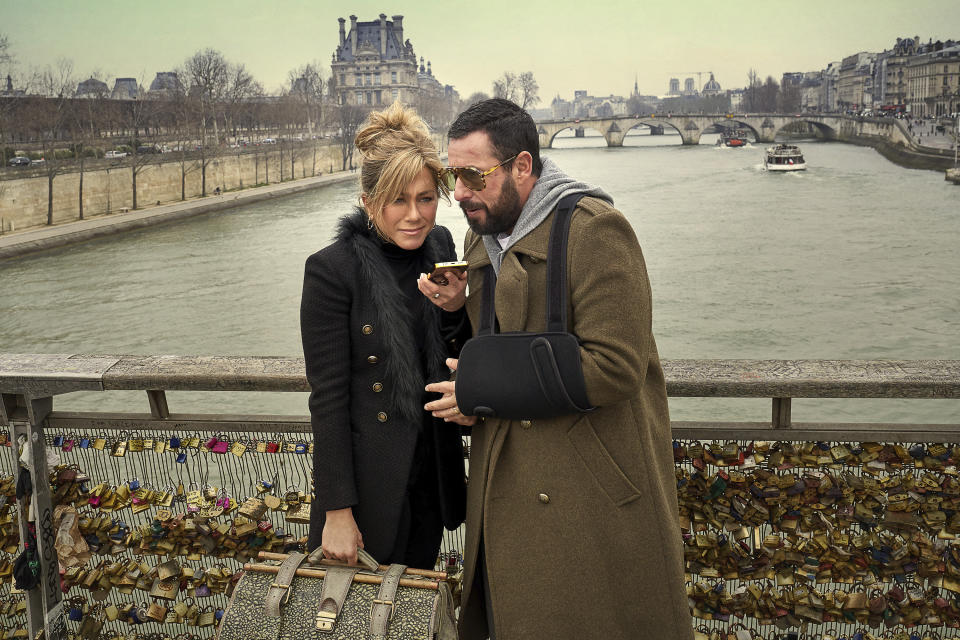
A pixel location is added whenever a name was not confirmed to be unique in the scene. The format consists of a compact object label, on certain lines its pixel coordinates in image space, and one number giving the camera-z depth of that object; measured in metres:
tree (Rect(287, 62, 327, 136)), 50.07
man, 1.35
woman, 1.45
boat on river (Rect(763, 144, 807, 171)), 31.31
